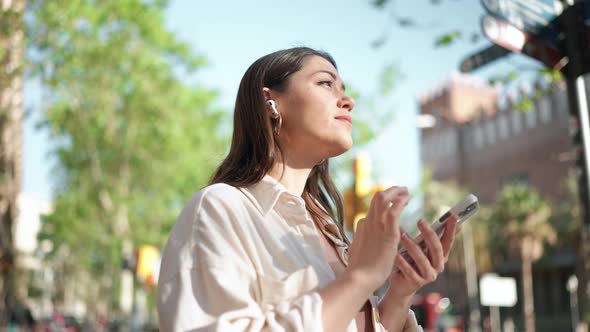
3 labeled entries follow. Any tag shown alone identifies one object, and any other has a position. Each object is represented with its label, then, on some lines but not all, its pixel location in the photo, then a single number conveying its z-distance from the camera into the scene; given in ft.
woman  5.26
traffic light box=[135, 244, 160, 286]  43.45
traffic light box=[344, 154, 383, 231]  27.14
